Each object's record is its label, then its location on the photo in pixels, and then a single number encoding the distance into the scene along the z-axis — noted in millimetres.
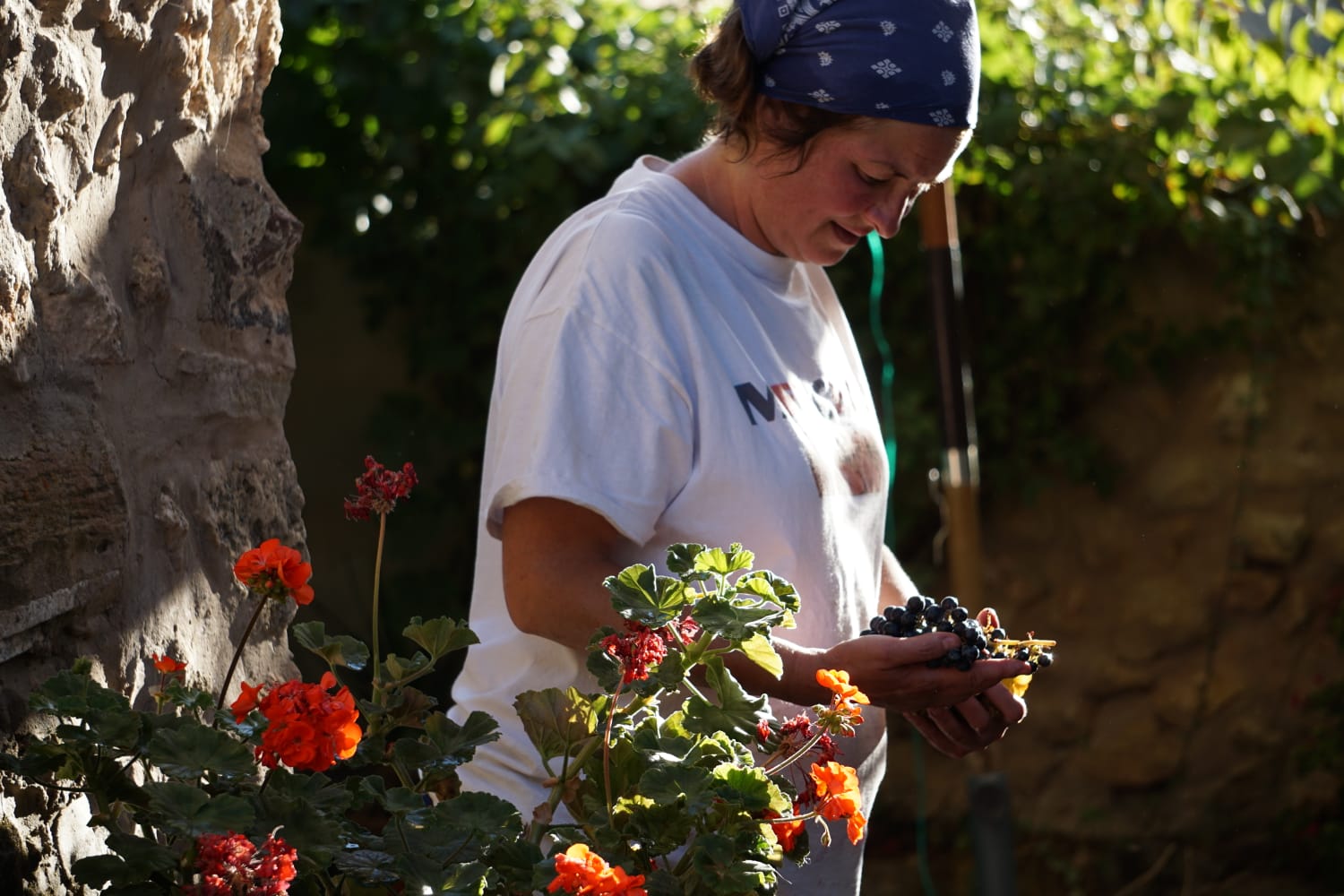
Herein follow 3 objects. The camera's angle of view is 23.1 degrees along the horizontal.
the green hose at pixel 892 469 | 4741
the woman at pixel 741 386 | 2478
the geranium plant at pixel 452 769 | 2068
